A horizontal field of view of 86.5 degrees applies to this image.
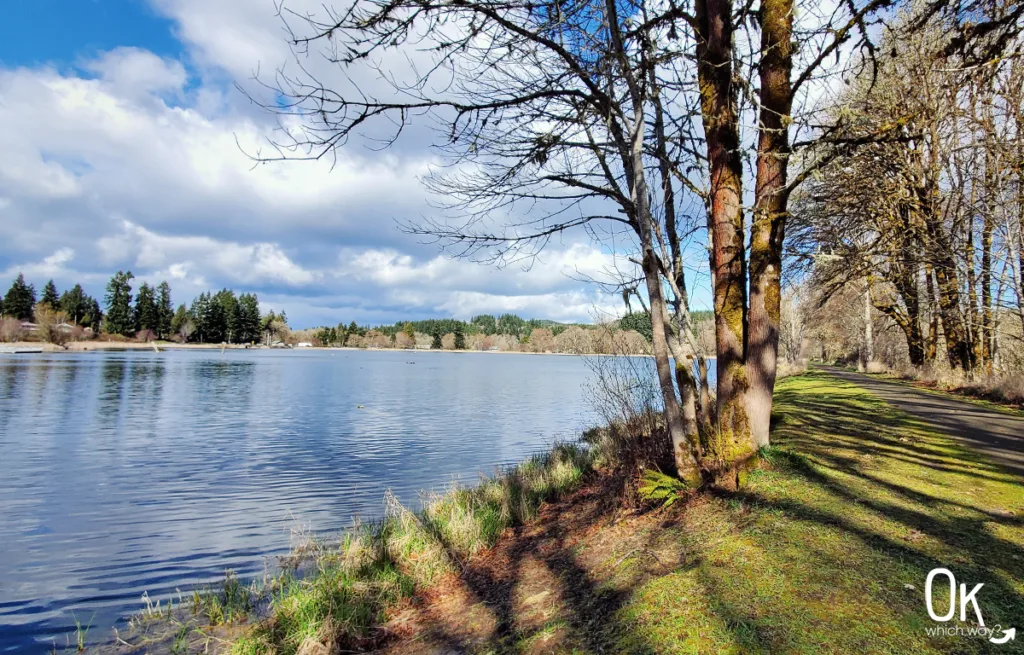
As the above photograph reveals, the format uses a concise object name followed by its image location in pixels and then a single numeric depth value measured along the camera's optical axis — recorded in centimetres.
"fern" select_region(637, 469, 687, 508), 608
